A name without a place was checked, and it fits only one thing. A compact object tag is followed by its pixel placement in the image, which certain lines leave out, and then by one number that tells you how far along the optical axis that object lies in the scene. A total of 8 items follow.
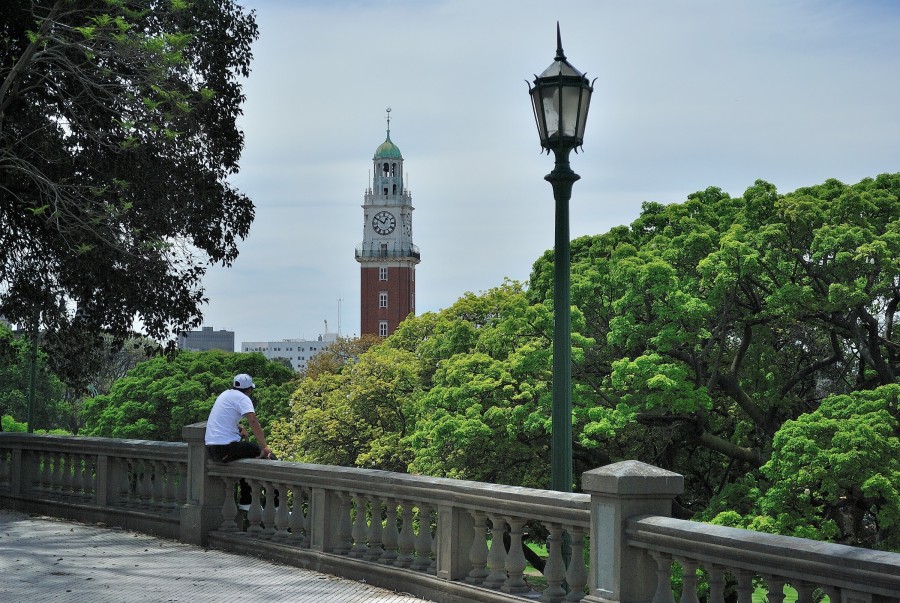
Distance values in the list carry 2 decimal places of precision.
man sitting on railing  11.58
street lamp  8.76
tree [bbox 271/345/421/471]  46.81
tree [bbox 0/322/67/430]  70.88
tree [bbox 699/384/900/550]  24.89
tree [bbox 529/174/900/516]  28.59
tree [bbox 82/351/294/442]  52.25
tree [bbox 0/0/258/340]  15.89
